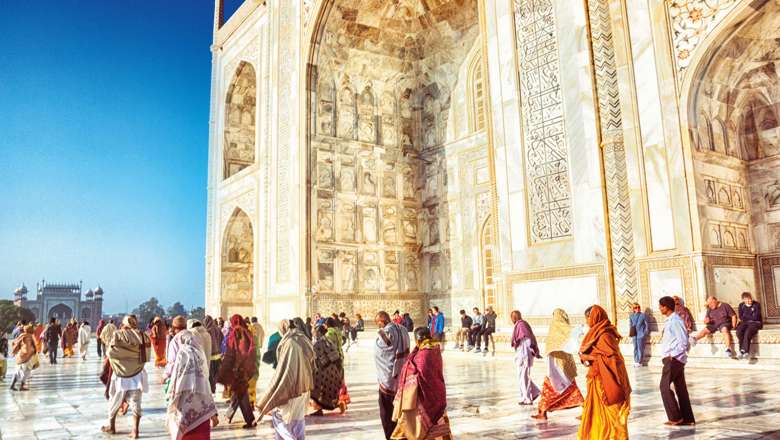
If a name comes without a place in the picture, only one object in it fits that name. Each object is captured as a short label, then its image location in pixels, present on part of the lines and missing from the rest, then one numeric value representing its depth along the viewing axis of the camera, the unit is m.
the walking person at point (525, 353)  6.11
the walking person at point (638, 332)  8.91
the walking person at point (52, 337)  14.18
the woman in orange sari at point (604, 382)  3.93
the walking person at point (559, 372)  5.41
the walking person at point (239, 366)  5.60
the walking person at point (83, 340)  15.15
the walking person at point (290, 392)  4.34
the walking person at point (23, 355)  8.70
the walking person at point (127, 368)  5.34
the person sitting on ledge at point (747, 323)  8.04
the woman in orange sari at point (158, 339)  12.05
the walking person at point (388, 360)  4.57
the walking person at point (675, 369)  4.69
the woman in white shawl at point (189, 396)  4.07
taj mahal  9.31
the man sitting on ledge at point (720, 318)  8.20
